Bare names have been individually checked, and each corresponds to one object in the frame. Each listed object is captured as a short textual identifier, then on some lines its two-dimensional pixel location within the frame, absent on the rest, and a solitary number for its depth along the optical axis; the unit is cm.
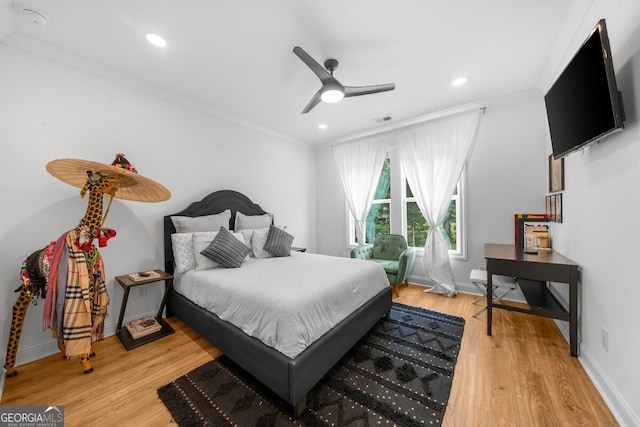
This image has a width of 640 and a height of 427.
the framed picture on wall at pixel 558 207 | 239
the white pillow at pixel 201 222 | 278
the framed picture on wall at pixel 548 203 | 277
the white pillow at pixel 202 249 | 256
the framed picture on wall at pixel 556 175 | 237
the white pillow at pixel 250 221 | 336
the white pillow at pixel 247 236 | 313
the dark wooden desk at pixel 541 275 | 191
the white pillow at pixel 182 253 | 257
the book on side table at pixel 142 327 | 230
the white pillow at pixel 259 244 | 316
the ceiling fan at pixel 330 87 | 194
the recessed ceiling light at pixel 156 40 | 200
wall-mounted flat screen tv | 131
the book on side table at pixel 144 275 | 235
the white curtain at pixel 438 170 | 337
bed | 142
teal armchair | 330
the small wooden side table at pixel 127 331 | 218
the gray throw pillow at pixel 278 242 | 320
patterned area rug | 141
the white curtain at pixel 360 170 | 420
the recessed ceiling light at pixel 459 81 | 270
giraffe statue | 170
